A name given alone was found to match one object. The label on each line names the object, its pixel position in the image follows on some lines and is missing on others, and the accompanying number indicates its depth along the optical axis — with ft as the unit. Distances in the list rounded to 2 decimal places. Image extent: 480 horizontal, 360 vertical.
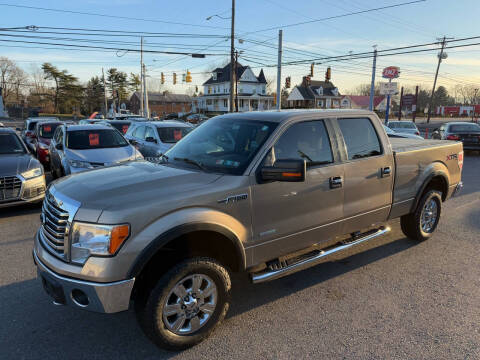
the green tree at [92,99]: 280.92
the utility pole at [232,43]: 84.99
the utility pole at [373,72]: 97.55
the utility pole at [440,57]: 157.80
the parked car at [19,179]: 20.33
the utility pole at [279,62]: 81.80
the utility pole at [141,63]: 133.48
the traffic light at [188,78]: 108.72
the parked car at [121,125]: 52.75
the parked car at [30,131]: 46.73
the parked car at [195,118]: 151.53
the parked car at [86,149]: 26.43
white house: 225.56
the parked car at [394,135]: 40.22
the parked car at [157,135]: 33.19
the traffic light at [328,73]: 109.60
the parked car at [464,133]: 53.26
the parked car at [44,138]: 38.32
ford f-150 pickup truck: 8.24
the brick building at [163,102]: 310.24
